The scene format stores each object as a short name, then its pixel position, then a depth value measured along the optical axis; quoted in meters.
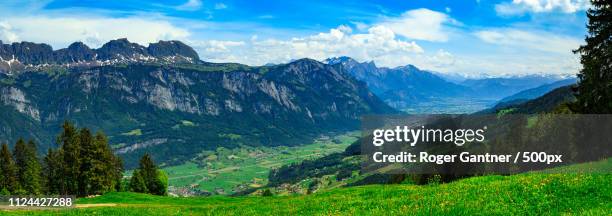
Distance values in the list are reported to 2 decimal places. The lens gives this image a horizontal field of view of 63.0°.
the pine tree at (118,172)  91.31
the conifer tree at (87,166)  84.00
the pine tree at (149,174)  104.66
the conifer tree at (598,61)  49.91
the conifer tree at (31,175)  95.75
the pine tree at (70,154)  83.50
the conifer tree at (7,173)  93.38
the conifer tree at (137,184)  101.31
